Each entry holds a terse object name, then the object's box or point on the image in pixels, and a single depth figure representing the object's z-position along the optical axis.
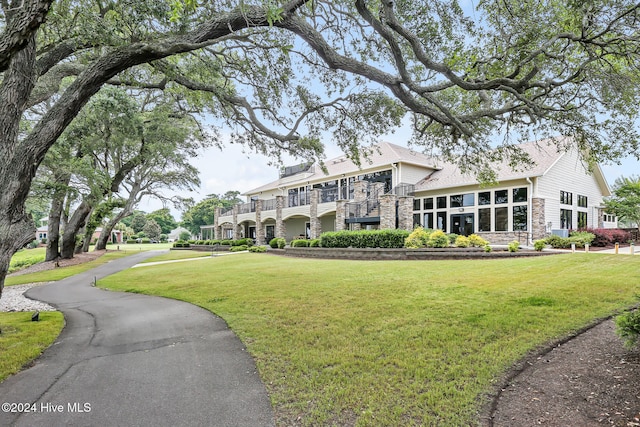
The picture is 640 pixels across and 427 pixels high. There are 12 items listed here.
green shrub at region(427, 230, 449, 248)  15.50
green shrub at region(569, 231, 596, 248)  16.15
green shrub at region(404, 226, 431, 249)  15.76
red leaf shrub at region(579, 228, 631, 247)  17.81
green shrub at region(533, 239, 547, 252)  14.78
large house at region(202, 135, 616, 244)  19.31
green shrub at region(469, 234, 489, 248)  15.56
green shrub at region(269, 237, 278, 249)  25.55
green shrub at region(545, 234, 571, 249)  15.77
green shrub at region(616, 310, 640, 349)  3.77
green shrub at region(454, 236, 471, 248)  15.48
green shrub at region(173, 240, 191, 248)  36.50
